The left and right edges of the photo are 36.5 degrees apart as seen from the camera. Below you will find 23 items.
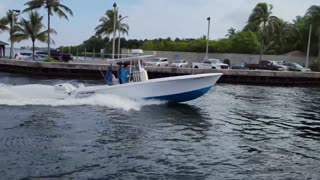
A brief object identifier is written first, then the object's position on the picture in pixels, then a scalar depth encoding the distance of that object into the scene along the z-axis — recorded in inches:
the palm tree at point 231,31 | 5564.5
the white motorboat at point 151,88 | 940.0
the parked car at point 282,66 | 2544.3
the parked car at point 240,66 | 2694.9
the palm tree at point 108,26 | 3400.6
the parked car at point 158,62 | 2480.7
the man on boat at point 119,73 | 968.7
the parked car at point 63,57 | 2759.8
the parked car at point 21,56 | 2923.2
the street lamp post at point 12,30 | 2954.2
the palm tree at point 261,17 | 3316.9
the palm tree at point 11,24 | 3012.8
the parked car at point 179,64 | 2584.2
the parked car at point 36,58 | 2750.0
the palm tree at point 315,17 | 3179.1
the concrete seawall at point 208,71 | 2117.4
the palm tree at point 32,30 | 3038.9
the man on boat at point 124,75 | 960.9
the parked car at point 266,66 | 2593.5
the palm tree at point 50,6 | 2659.9
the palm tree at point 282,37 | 3702.5
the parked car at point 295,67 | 2534.4
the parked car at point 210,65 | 2474.9
